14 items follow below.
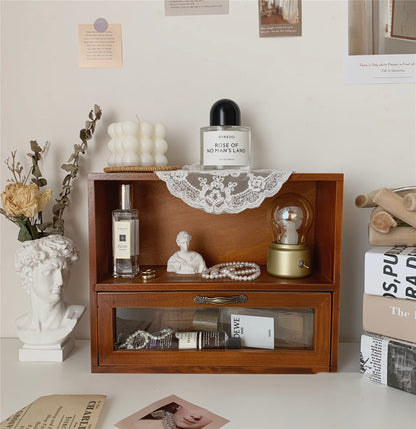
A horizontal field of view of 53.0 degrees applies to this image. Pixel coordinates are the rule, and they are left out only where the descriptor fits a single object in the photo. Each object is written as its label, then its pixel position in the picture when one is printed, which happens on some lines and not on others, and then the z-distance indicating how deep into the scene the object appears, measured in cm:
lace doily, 85
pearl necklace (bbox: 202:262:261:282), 91
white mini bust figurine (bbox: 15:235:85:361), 91
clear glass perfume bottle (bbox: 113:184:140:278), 92
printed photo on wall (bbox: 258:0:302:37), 103
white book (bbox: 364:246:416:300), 79
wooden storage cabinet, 87
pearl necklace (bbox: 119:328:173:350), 89
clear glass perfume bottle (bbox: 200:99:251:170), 90
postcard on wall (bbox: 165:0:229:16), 103
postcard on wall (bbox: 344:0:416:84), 103
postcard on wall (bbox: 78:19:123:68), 104
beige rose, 92
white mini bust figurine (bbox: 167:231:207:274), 95
